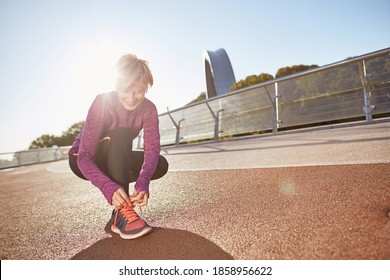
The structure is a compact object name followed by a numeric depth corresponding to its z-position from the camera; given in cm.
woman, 151
